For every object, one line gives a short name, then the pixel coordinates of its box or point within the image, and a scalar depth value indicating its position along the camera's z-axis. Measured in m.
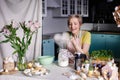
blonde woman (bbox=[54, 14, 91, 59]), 1.52
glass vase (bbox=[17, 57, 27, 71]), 1.28
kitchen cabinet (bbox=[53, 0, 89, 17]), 3.40
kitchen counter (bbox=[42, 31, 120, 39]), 3.14
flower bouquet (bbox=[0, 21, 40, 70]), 1.23
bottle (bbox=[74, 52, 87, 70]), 1.23
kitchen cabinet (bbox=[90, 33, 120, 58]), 3.17
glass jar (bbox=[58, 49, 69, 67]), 1.31
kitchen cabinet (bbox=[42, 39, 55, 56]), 2.85
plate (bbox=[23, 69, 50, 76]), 1.16
